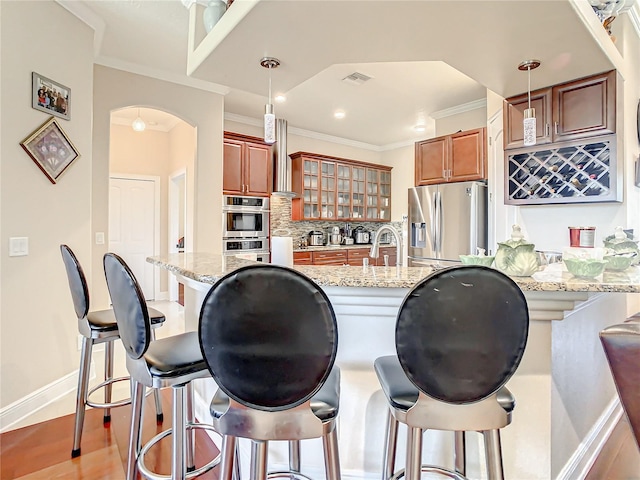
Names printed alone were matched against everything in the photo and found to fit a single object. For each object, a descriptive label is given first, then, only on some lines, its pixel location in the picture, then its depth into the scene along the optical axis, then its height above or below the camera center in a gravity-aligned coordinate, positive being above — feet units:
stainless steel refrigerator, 12.51 +0.78
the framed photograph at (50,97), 7.59 +3.32
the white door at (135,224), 17.85 +0.99
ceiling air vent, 12.29 +5.88
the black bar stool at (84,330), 5.80 -1.49
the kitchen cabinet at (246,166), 15.20 +3.43
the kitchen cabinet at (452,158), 13.14 +3.30
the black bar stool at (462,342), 2.93 -0.85
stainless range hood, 17.28 +3.99
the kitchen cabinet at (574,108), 7.52 +3.05
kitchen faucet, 5.25 +0.00
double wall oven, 15.05 +0.75
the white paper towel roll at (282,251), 5.17 -0.13
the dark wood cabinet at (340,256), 17.71 -0.75
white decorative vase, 5.98 +3.94
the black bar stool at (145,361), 4.07 -1.42
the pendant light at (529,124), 6.17 +2.08
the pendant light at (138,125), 14.33 +4.80
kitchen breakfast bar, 4.28 -1.82
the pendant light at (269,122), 5.77 +1.99
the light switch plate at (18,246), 7.18 -0.07
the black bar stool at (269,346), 2.86 -0.86
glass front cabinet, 18.35 +3.01
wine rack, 7.71 +1.65
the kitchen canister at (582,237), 5.12 +0.07
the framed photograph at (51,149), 7.58 +2.12
